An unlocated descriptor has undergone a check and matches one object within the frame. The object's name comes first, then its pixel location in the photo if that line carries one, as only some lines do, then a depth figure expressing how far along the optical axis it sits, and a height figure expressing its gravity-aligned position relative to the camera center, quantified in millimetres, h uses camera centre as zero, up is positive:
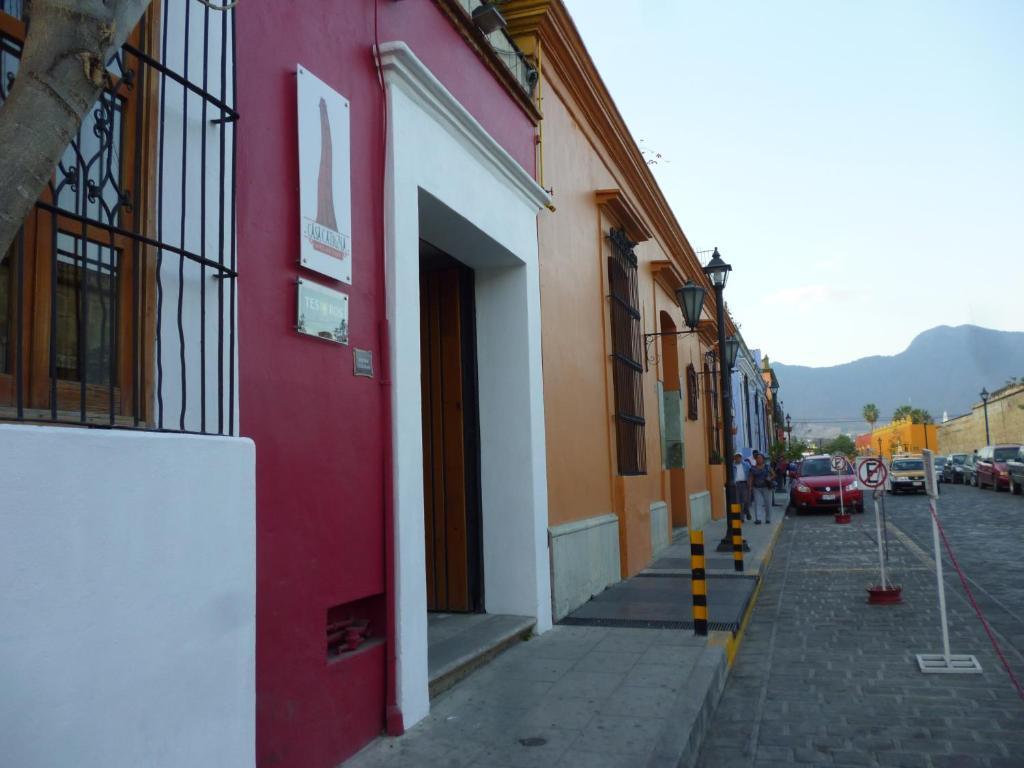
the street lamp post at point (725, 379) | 12445 +1122
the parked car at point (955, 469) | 39366 -1150
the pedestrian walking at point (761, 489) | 19172 -851
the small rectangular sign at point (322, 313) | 4316 +797
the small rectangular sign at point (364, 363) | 4832 +577
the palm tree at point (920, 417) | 92588 +3124
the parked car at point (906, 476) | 31578 -1109
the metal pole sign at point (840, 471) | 20719 -607
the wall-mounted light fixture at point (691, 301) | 12898 +2300
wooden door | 7594 +180
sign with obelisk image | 4414 +1527
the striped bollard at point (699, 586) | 7051 -1096
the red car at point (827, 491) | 22938 -1140
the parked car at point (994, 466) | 30344 -859
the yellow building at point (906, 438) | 77125 +813
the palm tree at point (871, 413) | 96000 +3862
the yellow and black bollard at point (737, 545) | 10953 -1192
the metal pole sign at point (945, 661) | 6418 -1659
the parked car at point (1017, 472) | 27594 -974
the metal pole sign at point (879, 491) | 9266 -526
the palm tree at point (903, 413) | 97362 +3831
